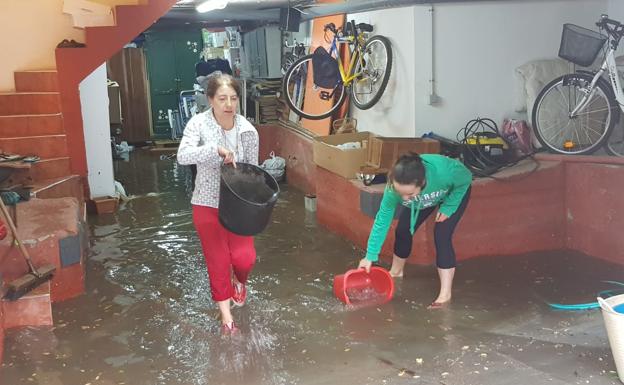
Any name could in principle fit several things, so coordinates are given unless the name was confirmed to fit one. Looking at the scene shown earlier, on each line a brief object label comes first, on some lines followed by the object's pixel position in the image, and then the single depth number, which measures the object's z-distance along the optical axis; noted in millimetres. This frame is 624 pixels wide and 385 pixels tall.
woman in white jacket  3633
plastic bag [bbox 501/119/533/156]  5953
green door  14156
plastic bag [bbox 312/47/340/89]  7133
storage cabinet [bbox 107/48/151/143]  13562
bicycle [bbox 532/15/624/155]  5492
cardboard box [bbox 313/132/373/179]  5770
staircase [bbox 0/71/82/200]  6449
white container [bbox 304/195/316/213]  7152
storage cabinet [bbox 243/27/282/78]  11188
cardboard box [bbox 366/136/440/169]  5395
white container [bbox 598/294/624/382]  2951
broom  3941
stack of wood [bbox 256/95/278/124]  9711
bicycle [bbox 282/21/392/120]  6344
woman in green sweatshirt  3725
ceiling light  7878
